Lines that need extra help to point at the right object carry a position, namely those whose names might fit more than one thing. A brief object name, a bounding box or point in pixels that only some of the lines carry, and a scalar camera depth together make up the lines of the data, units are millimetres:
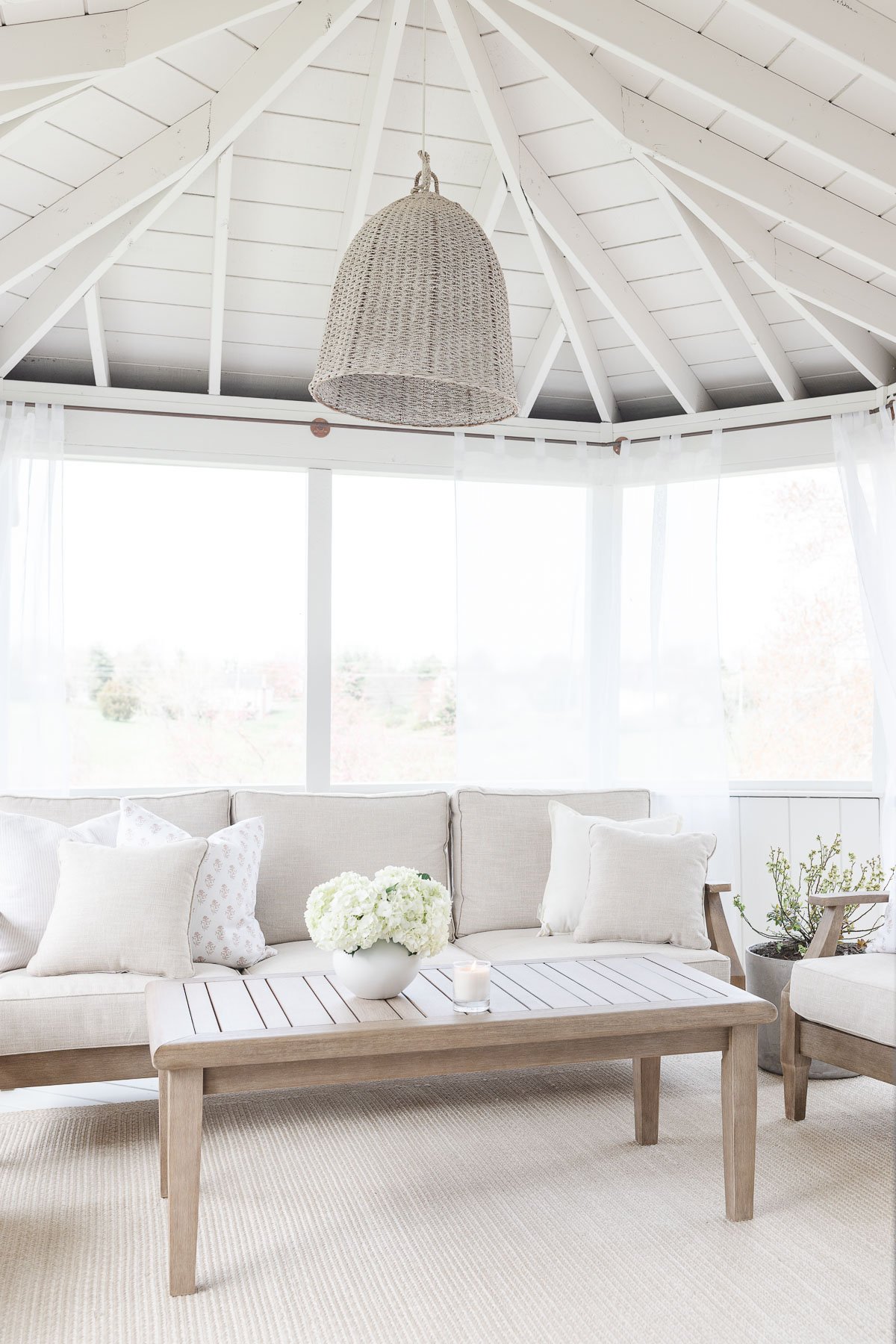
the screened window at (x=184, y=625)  4688
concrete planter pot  3568
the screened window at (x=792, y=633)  4844
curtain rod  4496
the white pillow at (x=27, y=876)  3209
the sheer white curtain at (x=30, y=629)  4215
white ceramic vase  2592
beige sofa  3559
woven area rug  2166
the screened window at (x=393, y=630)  4930
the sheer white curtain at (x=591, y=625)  4688
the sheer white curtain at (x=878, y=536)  4297
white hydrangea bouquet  2533
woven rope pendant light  2391
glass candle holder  2514
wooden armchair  2951
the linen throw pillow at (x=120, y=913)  3059
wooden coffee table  2277
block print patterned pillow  3320
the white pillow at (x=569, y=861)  3684
